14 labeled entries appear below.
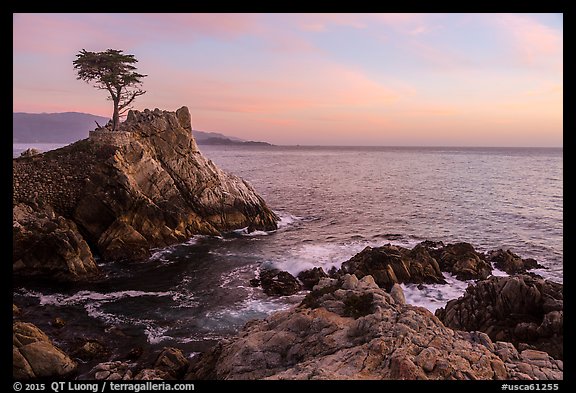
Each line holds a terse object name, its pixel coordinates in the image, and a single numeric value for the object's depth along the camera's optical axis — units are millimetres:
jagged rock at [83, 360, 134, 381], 14214
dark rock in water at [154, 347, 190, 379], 14148
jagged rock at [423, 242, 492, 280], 28984
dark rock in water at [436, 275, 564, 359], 16062
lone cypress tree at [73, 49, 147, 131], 44125
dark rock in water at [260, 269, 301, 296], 26562
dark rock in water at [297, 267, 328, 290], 28219
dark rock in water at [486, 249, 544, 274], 30672
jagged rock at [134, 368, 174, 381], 13109
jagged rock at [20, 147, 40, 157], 39006
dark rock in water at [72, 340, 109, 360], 17297
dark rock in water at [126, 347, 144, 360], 17562
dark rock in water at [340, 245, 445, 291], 27094
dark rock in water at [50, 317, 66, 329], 20375
